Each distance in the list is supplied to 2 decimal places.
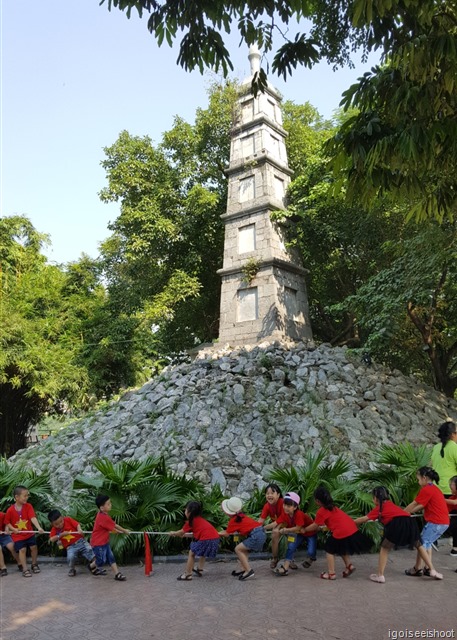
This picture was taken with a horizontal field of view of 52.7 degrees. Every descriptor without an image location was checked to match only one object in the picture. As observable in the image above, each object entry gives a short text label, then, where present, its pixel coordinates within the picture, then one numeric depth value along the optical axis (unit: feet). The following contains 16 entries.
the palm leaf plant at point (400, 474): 23.81
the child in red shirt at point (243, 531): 19.26
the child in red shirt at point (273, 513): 19.97
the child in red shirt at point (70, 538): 22.22
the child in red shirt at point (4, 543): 23.26
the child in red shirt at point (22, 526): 23.11
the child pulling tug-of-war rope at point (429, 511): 18.17
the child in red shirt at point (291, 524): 19.54
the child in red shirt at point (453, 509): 20.22
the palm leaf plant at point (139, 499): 22.86
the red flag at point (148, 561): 20.75
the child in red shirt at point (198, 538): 19.90
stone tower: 53.01
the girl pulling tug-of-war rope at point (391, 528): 17.74
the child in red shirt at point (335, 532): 18.57
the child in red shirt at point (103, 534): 20.68
